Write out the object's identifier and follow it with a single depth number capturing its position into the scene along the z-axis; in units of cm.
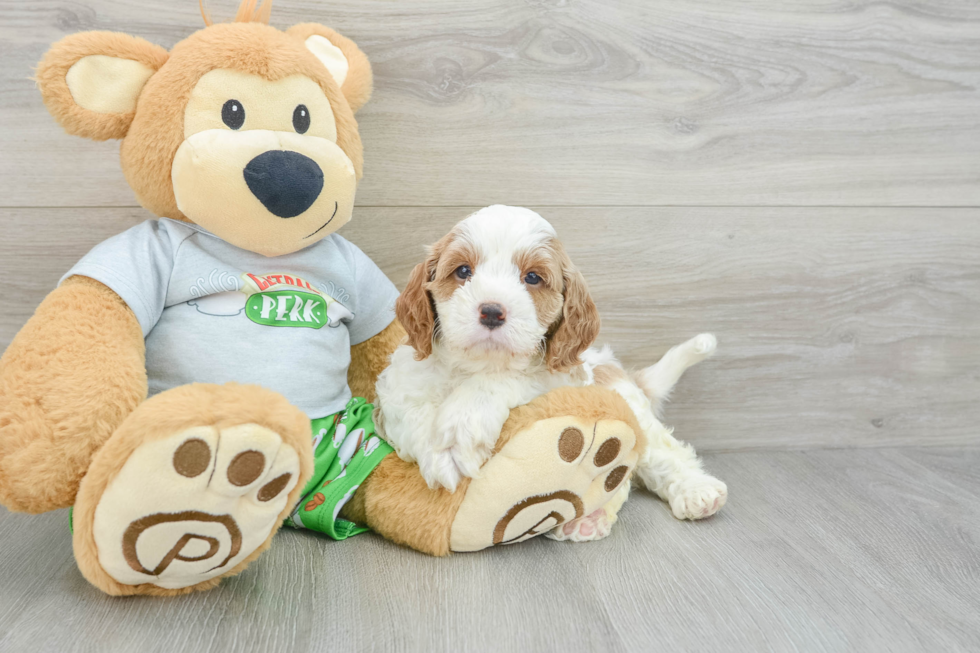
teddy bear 88
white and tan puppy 108
